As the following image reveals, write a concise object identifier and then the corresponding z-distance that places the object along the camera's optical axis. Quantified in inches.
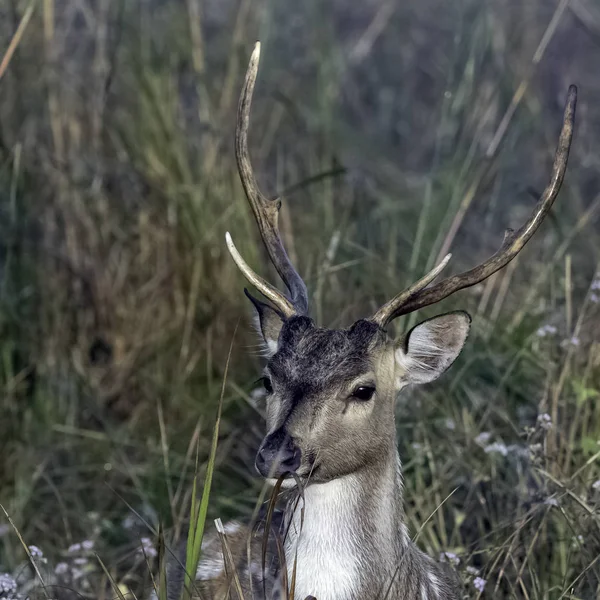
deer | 293.9
